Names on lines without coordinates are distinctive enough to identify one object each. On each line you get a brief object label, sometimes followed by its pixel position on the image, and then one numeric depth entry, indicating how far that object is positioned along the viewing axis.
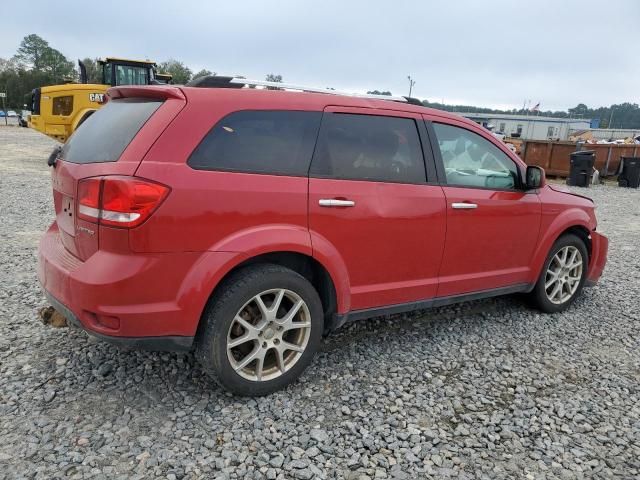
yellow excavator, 14.82
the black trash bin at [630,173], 16.62
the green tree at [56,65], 73.96
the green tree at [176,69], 74.38
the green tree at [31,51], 85.62
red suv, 2.55
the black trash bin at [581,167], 15.80
